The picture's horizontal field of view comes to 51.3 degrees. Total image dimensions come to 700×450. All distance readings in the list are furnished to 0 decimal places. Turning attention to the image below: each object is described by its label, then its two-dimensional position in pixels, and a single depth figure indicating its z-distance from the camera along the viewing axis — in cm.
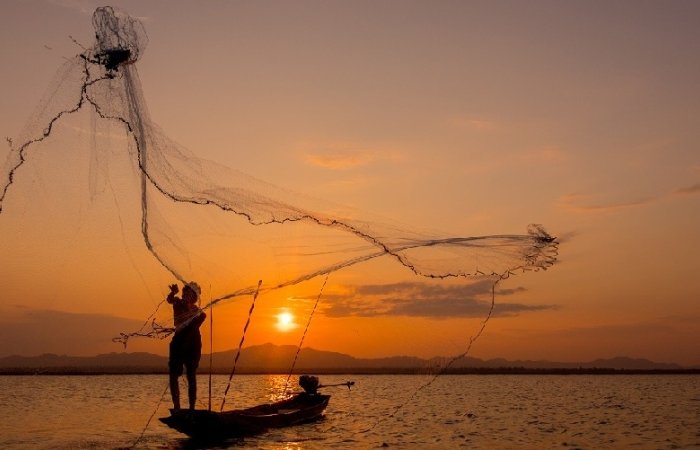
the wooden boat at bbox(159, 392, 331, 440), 2491
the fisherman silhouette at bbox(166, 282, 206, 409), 2100
